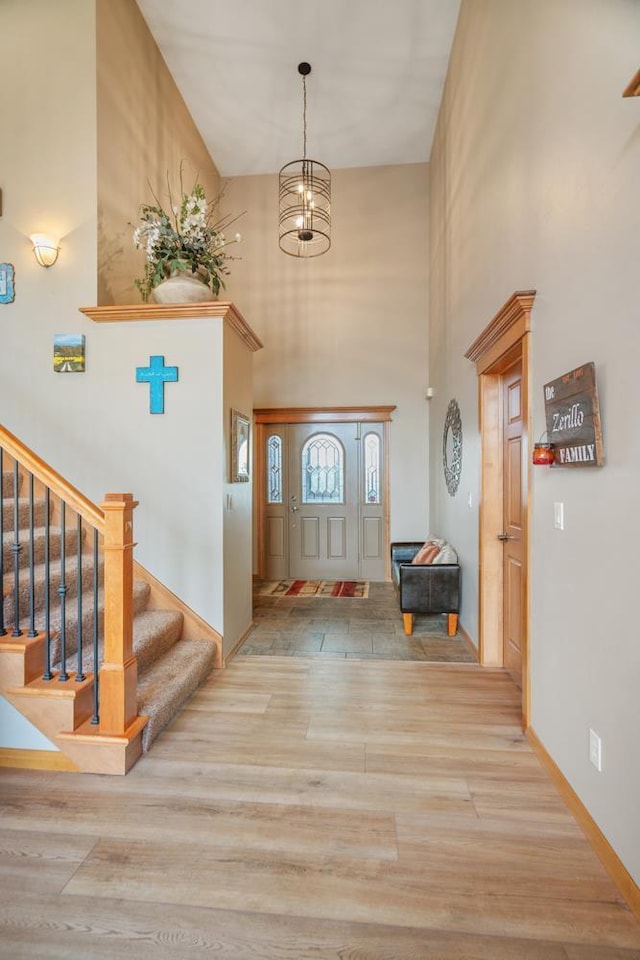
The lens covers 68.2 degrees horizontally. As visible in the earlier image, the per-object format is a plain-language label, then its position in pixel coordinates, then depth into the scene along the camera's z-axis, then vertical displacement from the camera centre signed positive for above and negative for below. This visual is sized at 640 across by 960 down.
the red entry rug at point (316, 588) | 5.62 -1.33
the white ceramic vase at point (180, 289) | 3.36 +1.37
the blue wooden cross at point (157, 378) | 3.34 +0.74
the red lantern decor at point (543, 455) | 2.07 +0.12
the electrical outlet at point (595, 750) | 1.71 -0.99
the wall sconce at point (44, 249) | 3.51 +1.75
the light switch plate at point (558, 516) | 2.10 -0.16
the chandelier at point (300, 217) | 6.15 +3.56
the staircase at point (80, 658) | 2.19 -0.95
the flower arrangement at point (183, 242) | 3.31 +1.71
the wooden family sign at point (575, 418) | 1.73 +0.25
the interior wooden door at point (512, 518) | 3.09 -0.26
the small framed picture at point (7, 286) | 3.62 +1.50
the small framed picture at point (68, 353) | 3.46 +0.95
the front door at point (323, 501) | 6.47 -0.27
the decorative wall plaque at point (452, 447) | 4.29 +0.33
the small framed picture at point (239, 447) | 3.55 +0.27
